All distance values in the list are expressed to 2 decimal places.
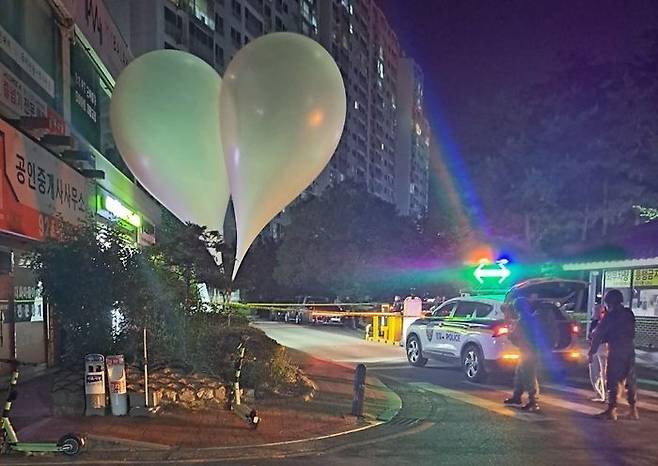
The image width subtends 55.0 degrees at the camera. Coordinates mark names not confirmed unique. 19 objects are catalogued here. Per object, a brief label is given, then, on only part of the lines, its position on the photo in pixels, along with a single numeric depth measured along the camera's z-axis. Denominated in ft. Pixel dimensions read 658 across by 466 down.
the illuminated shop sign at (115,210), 52.13
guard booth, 57.21
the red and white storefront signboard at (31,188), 31.83
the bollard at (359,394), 29.04
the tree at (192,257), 33.73
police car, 40.01
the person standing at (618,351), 29.86
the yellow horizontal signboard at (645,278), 57.47
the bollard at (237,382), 28.76
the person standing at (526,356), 31.76
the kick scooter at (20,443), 20.54
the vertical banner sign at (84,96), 50.40
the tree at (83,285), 29.63
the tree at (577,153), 68.18
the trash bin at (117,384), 26.86
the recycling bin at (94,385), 26.66
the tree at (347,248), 126.31
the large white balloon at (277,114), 30.01
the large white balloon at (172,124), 33.53
